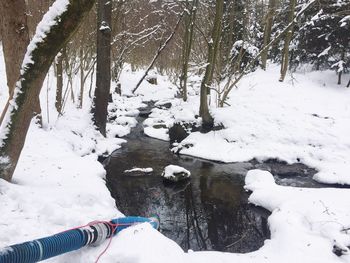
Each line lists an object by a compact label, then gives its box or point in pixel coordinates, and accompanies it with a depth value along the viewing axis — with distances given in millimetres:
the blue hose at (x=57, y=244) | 2668
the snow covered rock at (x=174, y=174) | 7696
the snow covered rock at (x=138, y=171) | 8102
